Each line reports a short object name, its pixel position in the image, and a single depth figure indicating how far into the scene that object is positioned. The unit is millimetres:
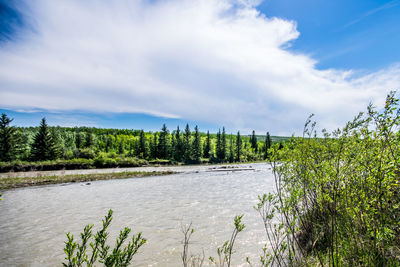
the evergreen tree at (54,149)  59153
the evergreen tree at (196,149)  95262
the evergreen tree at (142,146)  97188
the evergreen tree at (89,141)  92375
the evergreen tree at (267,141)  118488
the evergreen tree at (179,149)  99375
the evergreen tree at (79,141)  96938
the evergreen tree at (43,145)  57438
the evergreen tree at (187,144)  95288
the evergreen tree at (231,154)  106438
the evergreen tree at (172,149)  99531
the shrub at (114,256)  2594
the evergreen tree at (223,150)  104375
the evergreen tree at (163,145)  95000
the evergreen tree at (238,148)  110444
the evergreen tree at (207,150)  106812
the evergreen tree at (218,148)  104506
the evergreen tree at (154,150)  97188
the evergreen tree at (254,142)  132362
